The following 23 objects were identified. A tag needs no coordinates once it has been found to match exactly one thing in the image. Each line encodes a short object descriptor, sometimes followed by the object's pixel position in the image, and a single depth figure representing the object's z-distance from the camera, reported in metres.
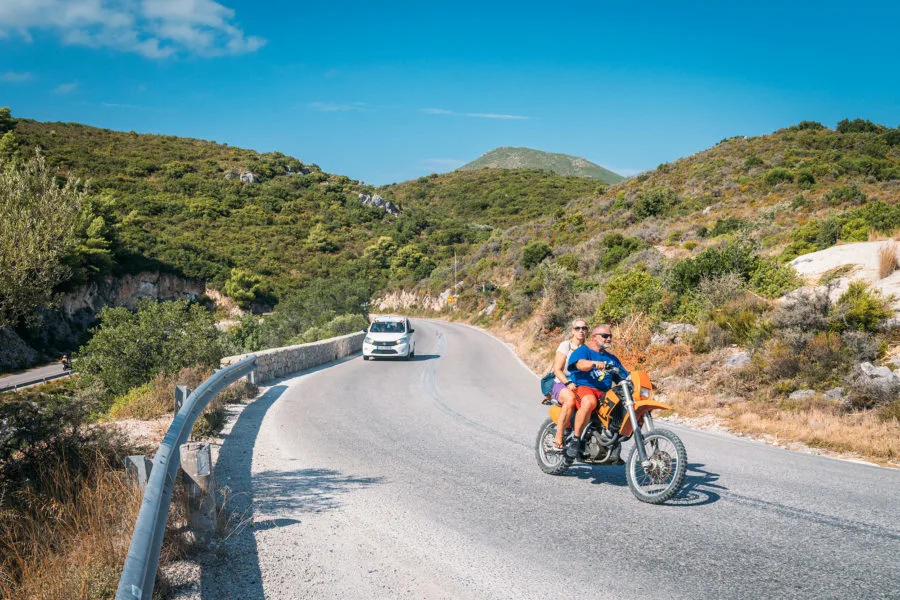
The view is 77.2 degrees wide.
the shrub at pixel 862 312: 10.85
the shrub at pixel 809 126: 57.09
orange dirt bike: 5.51
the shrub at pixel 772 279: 14.77
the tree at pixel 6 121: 68.88
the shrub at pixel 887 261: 13.37
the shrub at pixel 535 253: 44.84
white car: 21.41
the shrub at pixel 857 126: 53.97
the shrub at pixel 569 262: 35.19
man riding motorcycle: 6.07
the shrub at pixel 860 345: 10.12
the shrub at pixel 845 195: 29.69
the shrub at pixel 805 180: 38.19
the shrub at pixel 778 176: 40.00
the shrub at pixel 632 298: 16.69
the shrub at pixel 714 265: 15.94
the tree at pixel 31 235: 8.05
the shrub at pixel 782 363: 10.73
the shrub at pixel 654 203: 43.34
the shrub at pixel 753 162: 47.53
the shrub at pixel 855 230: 19.16
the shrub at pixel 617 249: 31.51
